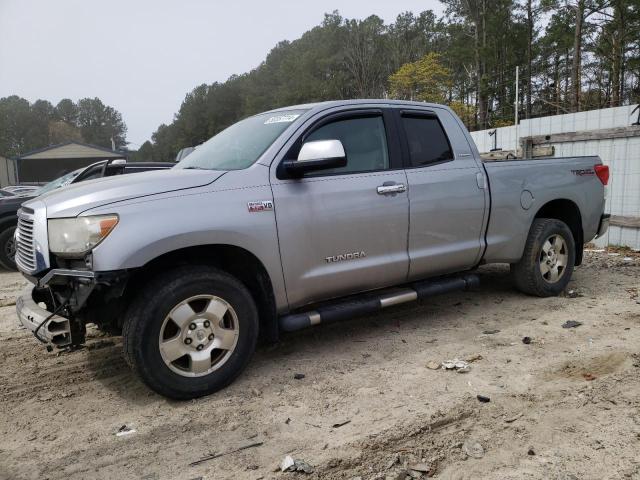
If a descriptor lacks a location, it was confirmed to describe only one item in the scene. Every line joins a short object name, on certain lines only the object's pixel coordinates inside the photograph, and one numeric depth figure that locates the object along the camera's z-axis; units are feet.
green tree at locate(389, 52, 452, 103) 135.95
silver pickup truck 10.15
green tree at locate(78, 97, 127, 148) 450.30
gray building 140.26
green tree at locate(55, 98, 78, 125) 444.96
